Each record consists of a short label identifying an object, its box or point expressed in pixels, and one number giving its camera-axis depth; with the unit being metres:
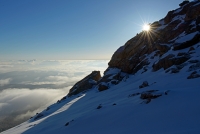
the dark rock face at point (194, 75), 13.62
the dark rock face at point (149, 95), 10.60
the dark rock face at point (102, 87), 31.75
